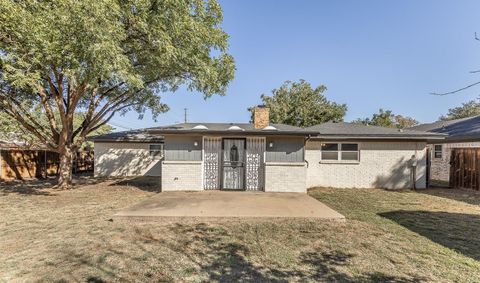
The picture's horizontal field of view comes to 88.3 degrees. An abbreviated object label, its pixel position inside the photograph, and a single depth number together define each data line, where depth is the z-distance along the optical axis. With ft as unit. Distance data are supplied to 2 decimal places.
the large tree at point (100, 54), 23.54
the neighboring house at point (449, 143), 42.91
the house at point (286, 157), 31.89
